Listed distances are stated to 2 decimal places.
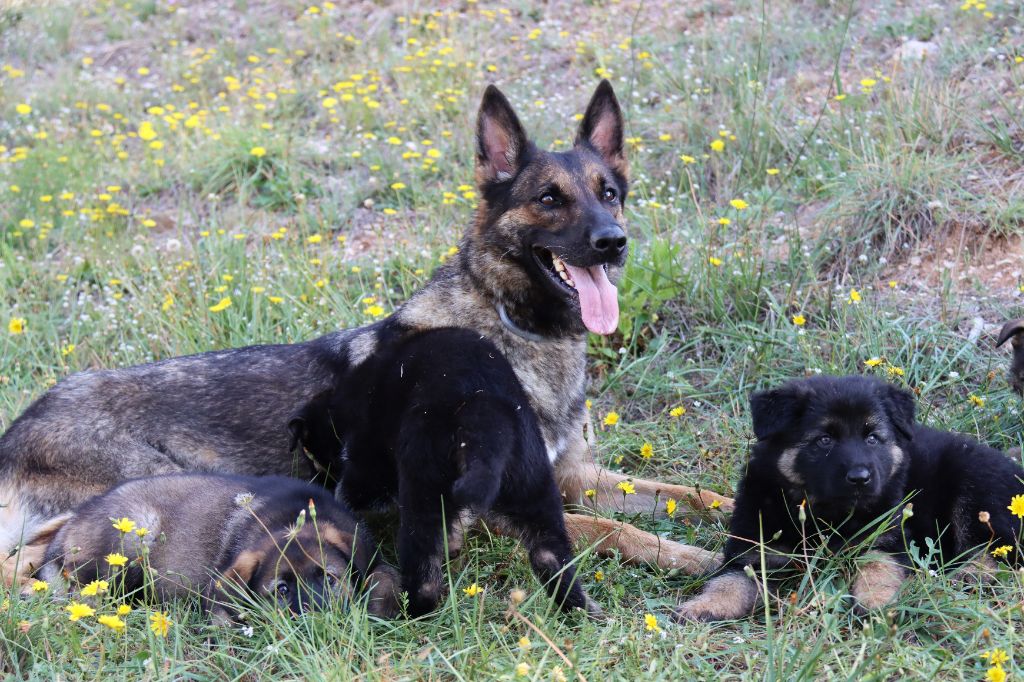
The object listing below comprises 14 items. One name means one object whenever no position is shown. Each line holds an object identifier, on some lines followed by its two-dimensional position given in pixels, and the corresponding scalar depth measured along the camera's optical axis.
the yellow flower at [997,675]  2.89
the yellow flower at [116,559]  3.35
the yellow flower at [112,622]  3.10
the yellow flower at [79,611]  3.13
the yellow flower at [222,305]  6.02
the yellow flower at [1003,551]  3.62
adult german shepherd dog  4.55
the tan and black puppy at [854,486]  3.84
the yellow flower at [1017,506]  3.48
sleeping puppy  3.76
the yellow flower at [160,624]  3.33
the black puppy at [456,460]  3.70
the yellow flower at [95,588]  3.22
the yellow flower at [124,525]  3.46
